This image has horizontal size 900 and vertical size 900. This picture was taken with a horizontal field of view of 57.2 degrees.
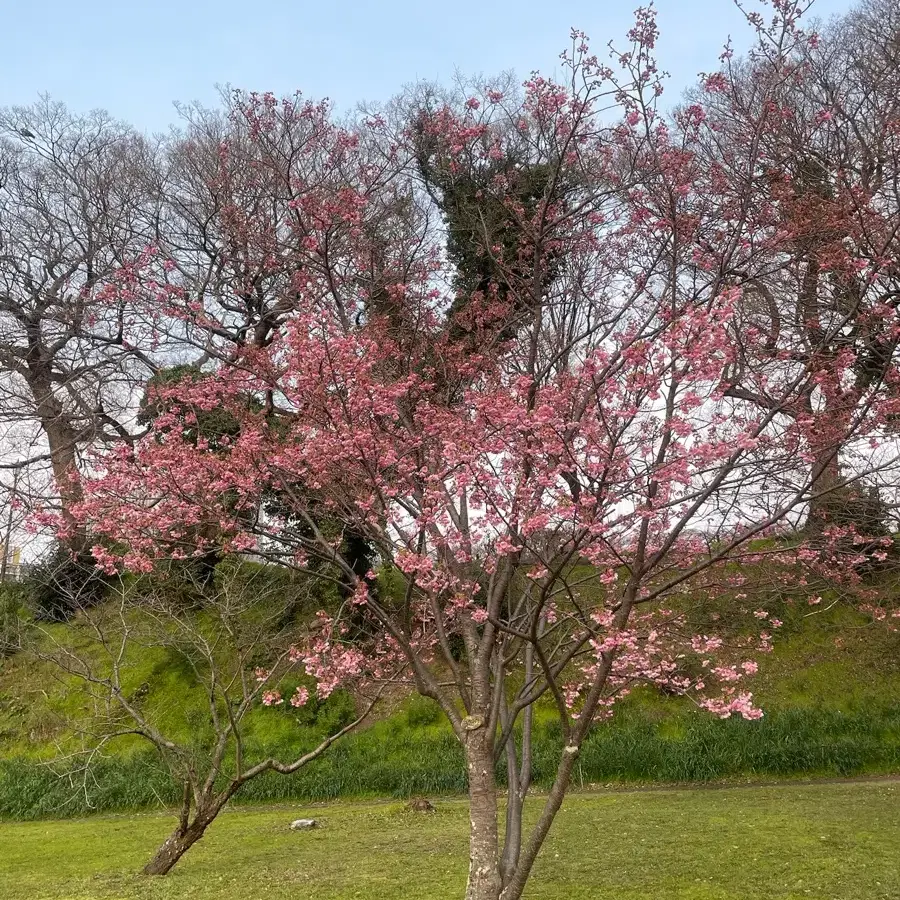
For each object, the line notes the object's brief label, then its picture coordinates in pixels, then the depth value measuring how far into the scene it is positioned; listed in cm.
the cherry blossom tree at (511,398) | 466
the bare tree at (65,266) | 1482
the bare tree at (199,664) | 724
